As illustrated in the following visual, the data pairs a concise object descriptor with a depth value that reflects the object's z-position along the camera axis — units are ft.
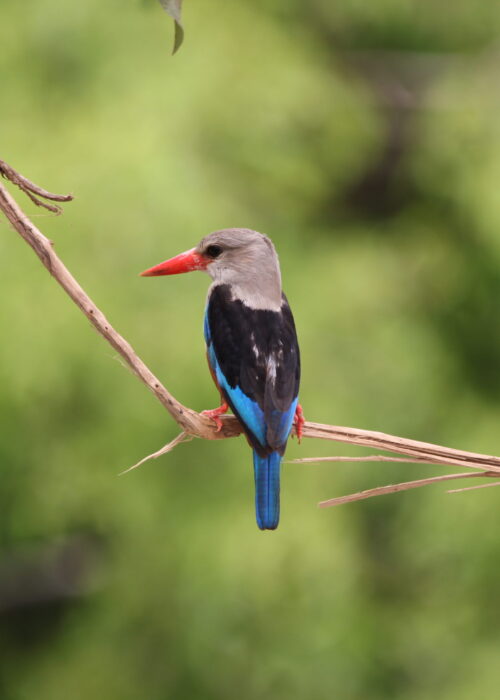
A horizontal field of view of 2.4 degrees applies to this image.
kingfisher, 23.73
